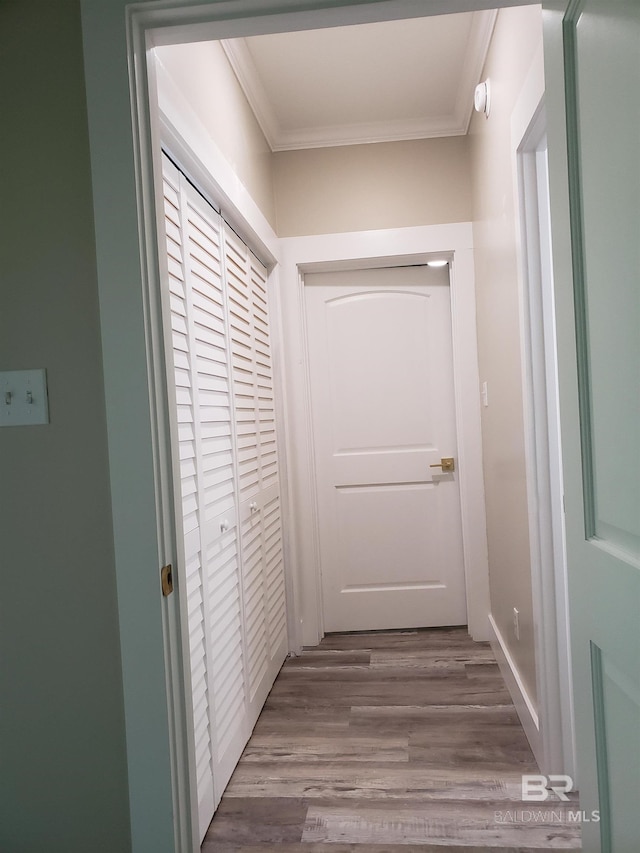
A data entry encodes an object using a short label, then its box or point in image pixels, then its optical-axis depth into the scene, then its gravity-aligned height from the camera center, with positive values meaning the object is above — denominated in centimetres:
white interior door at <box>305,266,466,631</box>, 360 -15
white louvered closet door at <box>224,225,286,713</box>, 259 -21
